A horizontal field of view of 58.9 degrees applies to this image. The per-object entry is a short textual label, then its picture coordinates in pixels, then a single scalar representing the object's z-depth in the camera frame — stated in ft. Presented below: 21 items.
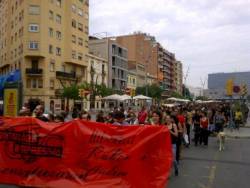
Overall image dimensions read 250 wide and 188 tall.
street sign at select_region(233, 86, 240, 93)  45.26
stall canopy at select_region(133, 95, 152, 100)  74.72
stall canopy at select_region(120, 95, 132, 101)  71.54
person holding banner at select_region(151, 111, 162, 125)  17.24
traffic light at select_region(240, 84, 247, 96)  54.07
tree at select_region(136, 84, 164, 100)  151.26
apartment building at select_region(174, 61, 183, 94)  288.26
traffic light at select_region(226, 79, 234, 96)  45.47
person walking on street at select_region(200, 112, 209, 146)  29.69
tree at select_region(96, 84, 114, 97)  110.51
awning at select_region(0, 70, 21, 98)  22.36
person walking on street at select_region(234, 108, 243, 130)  46.81
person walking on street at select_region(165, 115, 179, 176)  16.76
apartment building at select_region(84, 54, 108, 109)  126.09
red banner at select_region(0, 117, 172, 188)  12.61
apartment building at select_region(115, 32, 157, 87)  198.26
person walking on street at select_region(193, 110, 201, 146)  30.29
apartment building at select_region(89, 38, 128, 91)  152.94
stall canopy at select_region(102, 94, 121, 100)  70.59
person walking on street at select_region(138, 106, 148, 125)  29.95
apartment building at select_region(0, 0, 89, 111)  105.47
